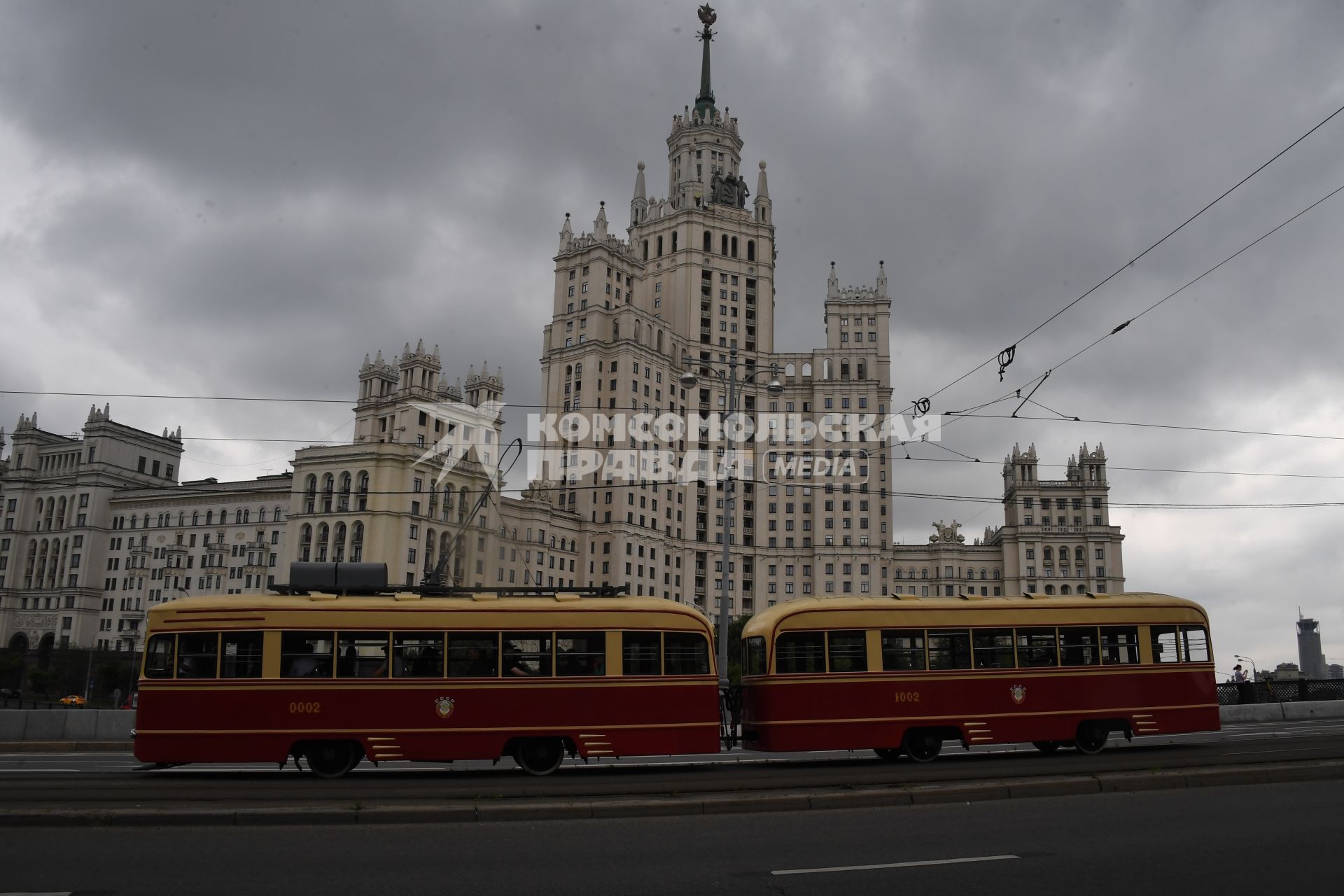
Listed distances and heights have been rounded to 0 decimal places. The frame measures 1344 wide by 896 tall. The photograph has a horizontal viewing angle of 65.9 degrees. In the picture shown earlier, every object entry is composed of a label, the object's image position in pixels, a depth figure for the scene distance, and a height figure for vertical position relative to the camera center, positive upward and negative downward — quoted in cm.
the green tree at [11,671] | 9526 -96
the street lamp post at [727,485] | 3253 +623
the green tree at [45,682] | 9075 -183
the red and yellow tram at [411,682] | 1880 -27
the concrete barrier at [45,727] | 2947 -183
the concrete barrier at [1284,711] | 3447 -102
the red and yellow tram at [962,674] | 2095 +3
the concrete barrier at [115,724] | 3016 -178
